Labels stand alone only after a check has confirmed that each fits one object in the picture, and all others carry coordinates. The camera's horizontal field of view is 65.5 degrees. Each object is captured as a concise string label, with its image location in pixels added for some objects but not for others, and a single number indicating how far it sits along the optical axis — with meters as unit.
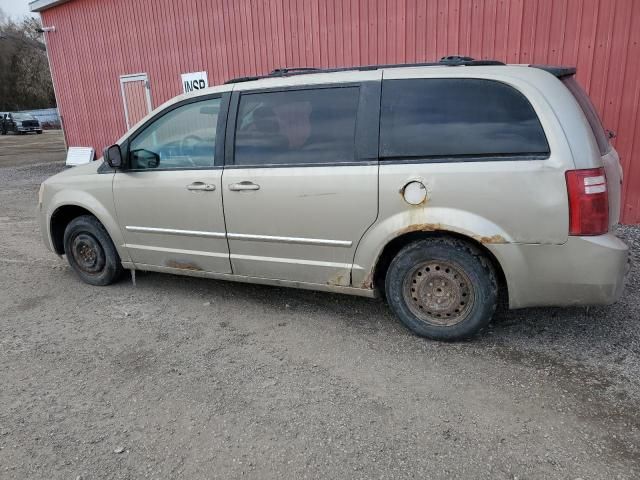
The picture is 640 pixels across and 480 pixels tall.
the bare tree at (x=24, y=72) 45.47
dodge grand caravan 2.94
